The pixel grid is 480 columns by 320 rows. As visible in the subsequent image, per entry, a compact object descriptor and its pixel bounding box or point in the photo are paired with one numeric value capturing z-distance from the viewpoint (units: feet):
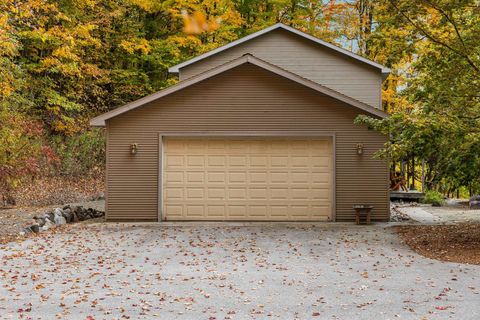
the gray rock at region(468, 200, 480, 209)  69.18
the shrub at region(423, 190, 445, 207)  74.23
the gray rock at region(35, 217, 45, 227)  47.95
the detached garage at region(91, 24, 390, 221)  52.47
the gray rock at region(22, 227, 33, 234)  44.88
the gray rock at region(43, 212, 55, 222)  50.35
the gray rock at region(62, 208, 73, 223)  53.11
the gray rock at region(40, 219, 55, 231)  47.35
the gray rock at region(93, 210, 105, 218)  57.46
